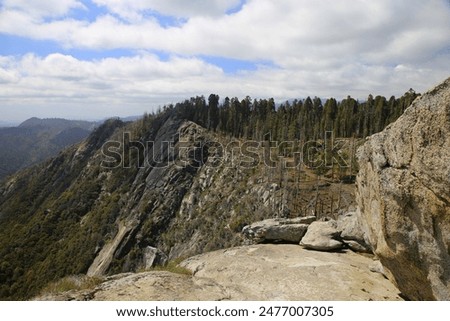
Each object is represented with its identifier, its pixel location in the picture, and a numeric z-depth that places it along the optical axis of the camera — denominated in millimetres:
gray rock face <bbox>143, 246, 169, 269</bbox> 94575
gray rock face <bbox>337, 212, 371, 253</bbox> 19769
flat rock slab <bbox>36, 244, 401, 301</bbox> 12914
